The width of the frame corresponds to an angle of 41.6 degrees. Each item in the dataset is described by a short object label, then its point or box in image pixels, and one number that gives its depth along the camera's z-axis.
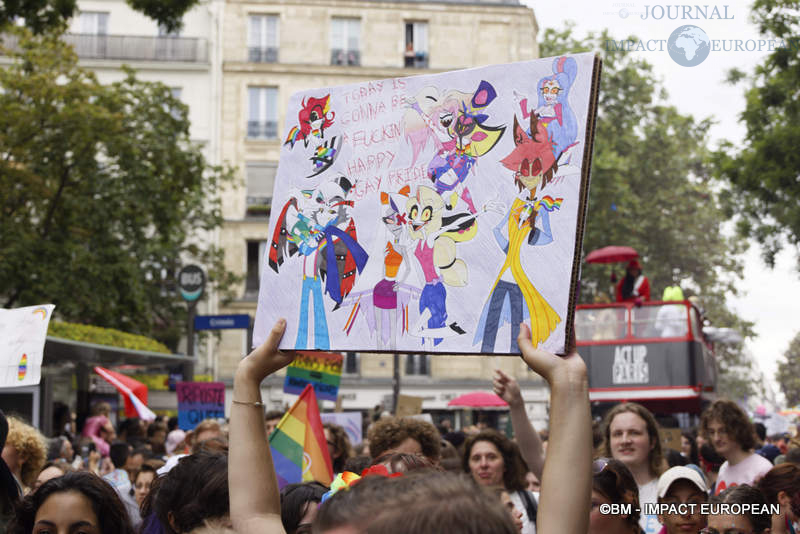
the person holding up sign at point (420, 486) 1.49
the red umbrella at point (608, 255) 23.60
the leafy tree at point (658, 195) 38.31
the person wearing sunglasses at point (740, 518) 4.27
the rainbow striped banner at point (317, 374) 10.66
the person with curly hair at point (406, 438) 5.72
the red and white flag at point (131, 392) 13.50
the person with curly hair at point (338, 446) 7.81
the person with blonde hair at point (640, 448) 5.48
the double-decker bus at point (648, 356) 17.67
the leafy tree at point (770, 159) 13.73
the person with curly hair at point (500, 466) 5.95
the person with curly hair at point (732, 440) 6.14
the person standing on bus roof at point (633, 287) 19.64
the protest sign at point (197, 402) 11.99
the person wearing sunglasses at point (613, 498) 3.81
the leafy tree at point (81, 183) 22.70
